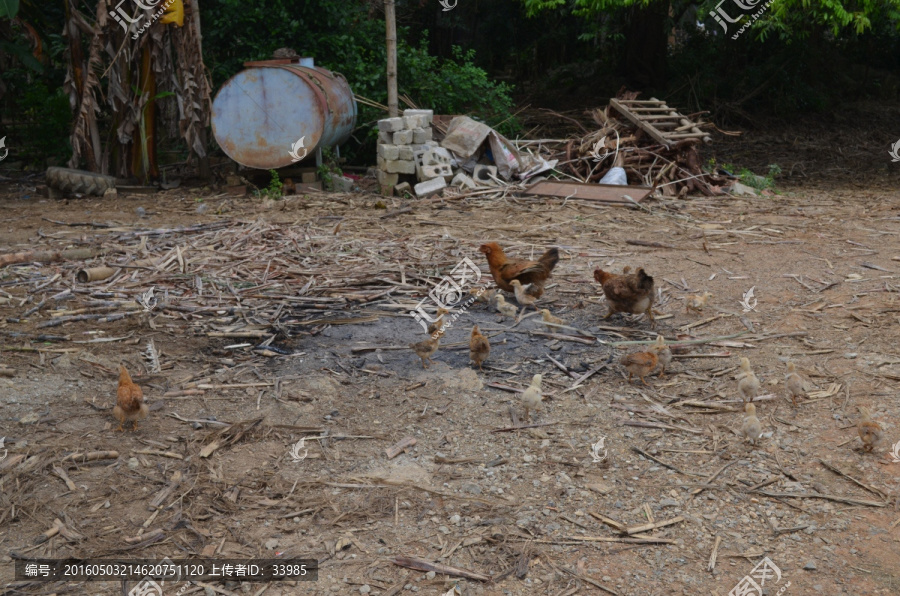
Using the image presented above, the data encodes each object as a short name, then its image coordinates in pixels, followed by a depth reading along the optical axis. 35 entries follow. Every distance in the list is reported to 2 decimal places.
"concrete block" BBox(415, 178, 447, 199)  12.31
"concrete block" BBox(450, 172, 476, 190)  12.67
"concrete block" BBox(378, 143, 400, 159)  12.51
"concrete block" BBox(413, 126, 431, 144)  12.62
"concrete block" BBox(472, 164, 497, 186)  13.13
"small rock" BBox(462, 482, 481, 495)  4.53
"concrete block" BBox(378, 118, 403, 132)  12.51
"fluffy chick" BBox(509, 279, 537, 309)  7.03
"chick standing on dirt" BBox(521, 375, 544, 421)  5.22
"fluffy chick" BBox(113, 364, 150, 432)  4.94
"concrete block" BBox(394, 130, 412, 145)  12.47
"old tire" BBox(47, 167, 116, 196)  12.49
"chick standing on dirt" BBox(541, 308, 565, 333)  6.69
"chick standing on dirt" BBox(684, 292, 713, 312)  7.07
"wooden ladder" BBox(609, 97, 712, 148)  13.13
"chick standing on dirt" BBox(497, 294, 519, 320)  6.96
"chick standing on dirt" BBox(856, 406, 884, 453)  4.72
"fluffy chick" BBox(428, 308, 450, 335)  6.36
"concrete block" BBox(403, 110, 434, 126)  12.77
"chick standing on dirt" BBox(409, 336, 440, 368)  5.96
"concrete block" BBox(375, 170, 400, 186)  12.70
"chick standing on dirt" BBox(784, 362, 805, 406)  5.36
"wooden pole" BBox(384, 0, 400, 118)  13.61
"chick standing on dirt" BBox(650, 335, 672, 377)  5.84
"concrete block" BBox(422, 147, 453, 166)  12.71
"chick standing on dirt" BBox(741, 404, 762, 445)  4.93
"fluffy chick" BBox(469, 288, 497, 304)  7.38
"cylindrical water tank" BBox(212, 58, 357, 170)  12.13
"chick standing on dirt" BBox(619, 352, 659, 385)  5.66
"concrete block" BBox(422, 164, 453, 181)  12.59
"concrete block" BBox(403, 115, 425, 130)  12.53
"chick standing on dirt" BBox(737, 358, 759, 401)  5.28
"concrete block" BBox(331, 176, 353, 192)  13.02
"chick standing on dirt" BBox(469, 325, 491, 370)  5.92
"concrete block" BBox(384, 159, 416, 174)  12.61
